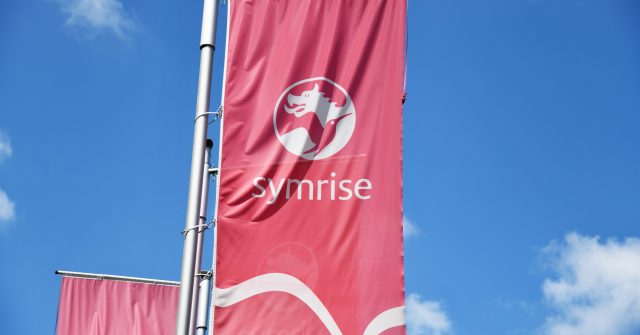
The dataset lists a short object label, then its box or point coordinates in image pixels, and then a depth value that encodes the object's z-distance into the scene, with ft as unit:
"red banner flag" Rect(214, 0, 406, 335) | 31.55
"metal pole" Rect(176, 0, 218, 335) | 31.55
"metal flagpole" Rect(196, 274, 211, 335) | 53.98
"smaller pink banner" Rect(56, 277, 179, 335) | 55.93
